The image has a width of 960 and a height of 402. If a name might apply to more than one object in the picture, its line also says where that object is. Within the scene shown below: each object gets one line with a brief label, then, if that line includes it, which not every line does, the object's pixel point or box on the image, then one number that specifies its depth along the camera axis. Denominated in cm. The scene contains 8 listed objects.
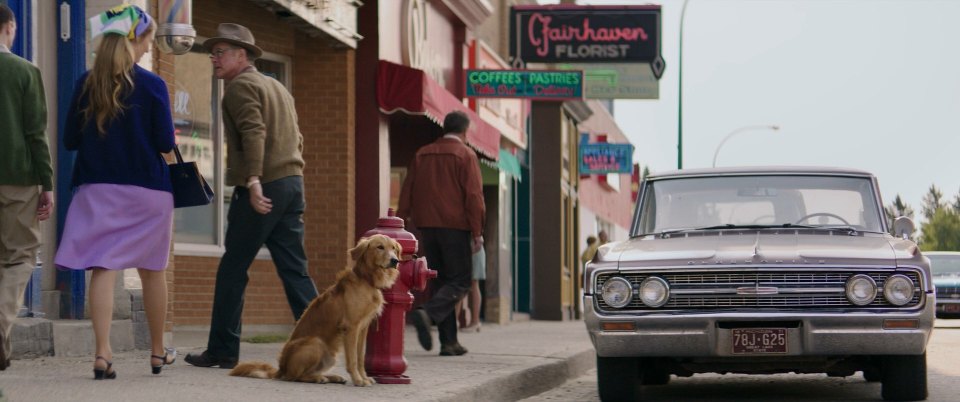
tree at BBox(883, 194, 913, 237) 12525
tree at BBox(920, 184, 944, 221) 13612
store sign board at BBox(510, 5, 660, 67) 2412
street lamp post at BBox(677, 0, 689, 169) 3875
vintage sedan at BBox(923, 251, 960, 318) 2861
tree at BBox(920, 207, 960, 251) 11688
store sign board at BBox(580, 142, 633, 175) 3812
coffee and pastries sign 2027
